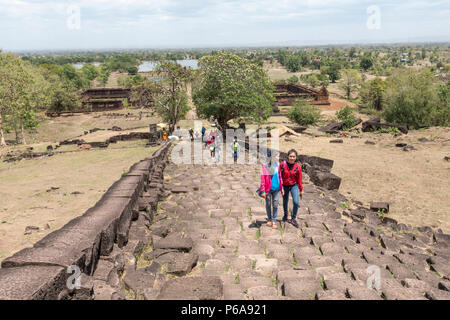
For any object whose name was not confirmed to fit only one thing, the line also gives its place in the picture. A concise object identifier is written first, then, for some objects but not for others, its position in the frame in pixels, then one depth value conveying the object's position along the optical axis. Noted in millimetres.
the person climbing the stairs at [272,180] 6156
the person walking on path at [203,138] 18641
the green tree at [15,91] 26703
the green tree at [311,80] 76500
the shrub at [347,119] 26200
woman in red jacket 6223
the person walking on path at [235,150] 13849
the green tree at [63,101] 48625
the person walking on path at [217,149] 14008
